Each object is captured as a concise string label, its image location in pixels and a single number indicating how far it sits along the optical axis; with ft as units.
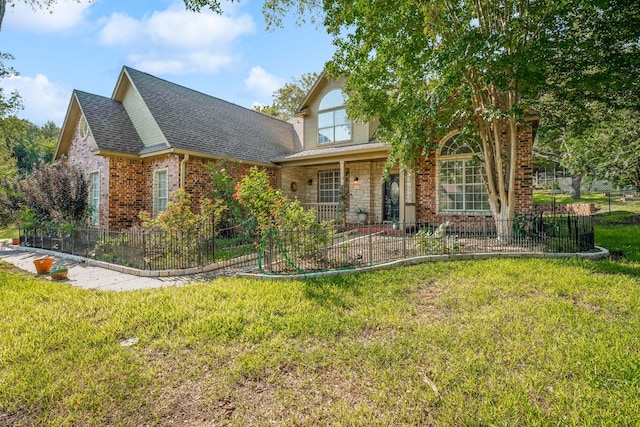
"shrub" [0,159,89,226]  37.63
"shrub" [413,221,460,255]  24.97
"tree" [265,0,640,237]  24.45
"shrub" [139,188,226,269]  24.77
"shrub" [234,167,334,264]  22.81
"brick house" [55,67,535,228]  39.29
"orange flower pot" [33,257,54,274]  24.80
